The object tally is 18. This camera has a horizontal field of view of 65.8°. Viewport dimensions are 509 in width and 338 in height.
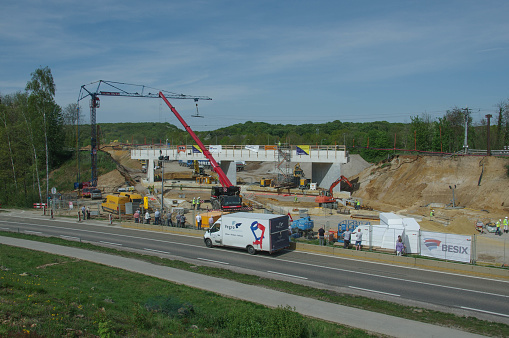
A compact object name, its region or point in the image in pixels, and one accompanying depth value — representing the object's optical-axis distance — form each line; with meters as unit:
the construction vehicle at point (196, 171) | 77.07
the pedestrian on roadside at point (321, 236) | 23.79
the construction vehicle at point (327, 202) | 46.50
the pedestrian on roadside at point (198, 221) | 32.12
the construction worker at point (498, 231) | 31.47
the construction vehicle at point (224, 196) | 40.56
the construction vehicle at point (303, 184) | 60.54
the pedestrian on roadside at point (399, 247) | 21.05
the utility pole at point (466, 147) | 55.99
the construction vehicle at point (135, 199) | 42.00
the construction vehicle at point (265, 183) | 61.97
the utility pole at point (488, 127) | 48.06
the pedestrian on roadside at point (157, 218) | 33.99
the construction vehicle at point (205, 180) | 67.51
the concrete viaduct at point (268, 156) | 59.75
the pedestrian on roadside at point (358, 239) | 22.86
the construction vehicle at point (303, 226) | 28.25
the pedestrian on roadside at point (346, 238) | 23.17
